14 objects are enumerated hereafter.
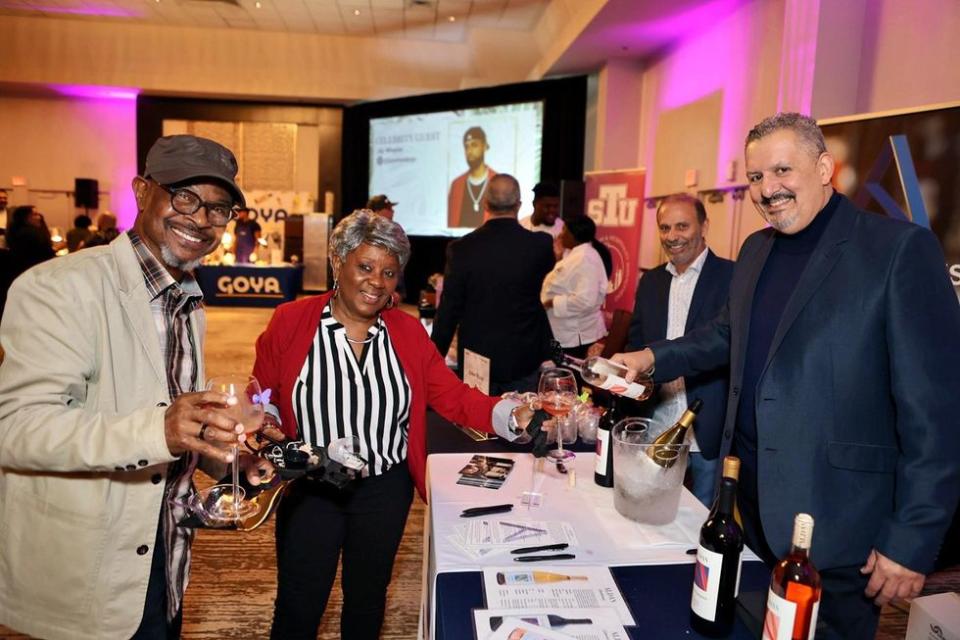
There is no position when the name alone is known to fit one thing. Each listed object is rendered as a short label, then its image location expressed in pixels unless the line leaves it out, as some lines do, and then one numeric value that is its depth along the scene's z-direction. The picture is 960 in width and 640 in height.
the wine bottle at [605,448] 1.81
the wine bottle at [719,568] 1.12
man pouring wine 1.42
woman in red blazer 1.82
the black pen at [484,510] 1.60
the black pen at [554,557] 1.38
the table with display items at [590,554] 1.20
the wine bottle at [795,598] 1.00
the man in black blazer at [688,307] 2.56
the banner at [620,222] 6.69
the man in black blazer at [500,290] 3.27
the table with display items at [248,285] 10.79
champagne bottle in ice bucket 1.48
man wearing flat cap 1.14
